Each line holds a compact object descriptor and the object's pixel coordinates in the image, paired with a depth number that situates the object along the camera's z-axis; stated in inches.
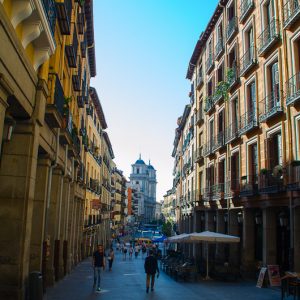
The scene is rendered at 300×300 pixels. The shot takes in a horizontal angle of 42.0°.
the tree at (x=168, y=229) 2474.3
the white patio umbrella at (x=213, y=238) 730.8
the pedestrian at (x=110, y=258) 991.2
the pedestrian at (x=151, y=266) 586.1
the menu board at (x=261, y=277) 627.5
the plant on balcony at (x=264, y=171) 705.0
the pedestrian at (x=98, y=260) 573.6
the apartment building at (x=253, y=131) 652.7
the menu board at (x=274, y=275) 581.9
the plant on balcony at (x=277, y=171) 646.4
